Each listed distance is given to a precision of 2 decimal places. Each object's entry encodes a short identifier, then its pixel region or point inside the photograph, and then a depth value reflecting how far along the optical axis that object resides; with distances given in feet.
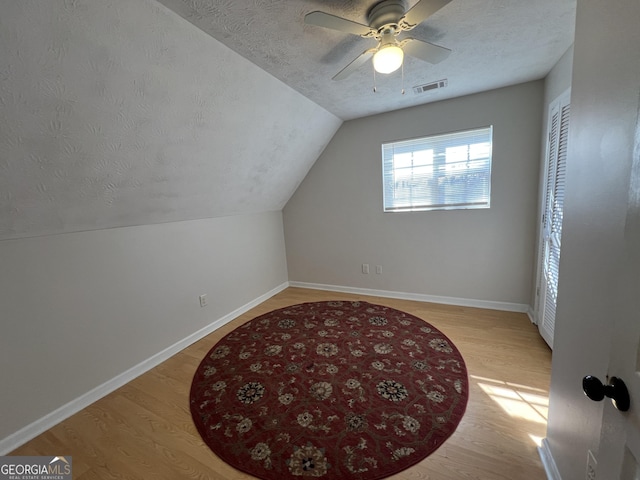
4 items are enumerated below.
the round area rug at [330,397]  4.72
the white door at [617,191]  1.75
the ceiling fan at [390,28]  4.32
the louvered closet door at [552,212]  6.77
